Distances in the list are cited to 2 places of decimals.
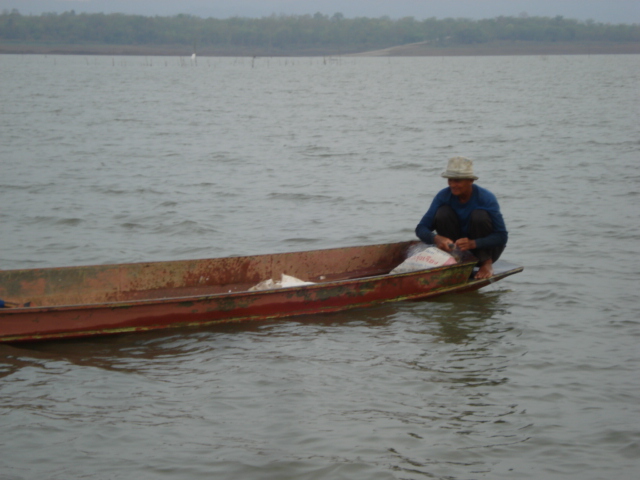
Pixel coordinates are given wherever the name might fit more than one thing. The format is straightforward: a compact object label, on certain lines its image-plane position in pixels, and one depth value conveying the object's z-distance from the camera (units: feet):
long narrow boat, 42.01
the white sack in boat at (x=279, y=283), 49.75
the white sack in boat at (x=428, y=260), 48.98
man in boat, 47.93
